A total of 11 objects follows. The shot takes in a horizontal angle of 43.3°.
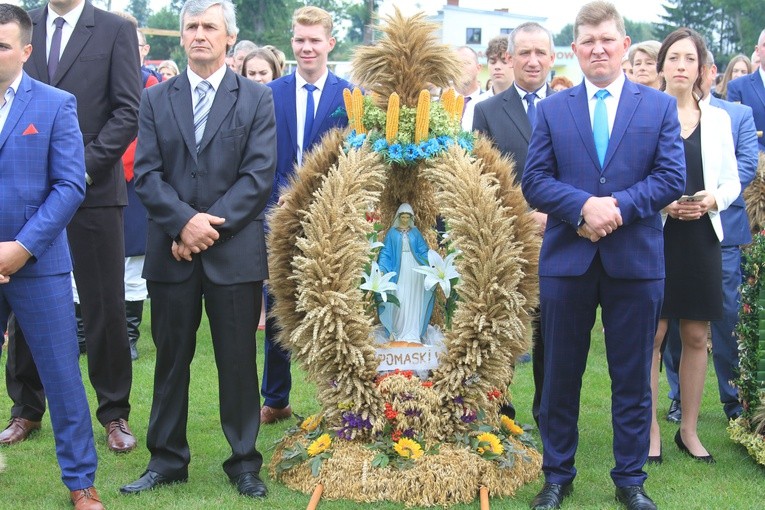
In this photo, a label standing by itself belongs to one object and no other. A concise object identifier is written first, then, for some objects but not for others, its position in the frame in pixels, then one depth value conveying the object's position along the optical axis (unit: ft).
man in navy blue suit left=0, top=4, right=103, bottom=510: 15.65
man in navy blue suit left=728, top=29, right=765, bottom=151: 26.94
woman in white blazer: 18.71
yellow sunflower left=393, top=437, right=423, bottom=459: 17.21
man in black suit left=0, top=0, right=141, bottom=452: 19.81
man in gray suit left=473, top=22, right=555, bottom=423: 20.43
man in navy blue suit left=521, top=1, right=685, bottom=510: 15.89
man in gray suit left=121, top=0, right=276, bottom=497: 16.93
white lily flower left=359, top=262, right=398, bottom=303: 18.04
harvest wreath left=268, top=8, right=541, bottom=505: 17.25
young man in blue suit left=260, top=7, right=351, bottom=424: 20.49
